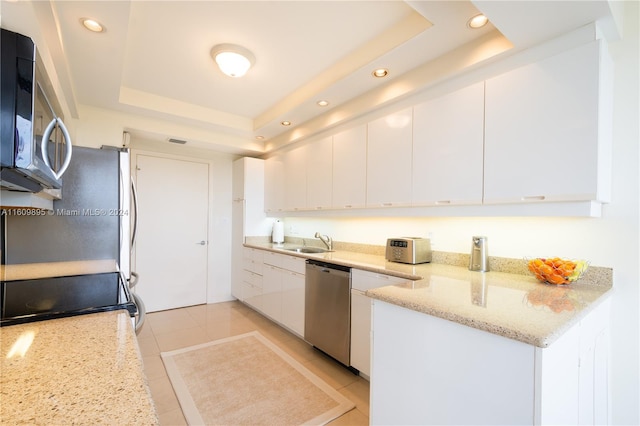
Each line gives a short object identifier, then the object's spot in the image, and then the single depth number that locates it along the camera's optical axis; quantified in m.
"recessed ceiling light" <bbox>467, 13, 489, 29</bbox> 1.65
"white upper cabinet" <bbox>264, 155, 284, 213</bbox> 4.00
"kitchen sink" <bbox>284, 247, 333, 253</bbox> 3.64
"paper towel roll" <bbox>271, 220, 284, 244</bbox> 4.26
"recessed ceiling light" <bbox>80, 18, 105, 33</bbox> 1.66
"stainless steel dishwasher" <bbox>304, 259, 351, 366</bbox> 2.45
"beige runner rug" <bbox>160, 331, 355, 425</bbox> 1.92
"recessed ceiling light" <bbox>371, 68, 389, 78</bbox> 2.22
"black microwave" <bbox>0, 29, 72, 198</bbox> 0.80
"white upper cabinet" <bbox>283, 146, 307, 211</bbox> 3.53
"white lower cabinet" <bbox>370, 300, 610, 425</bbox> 0.99
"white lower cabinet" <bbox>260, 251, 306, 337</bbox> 3.02
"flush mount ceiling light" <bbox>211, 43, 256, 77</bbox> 2.21
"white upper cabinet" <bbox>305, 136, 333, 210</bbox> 3.14
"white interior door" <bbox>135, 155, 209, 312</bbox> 3.83
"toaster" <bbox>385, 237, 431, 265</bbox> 2.33
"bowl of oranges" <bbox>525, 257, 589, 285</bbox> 1.56
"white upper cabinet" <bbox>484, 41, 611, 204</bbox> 1.48
